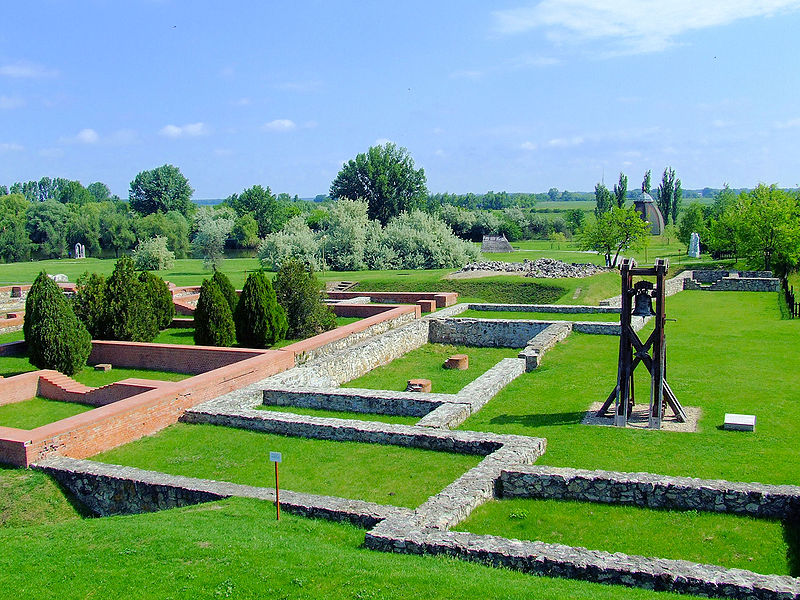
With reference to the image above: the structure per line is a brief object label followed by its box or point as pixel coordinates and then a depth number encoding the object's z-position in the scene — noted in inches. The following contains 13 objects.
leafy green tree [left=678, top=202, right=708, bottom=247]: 2020.2
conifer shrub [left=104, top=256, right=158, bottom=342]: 709.9
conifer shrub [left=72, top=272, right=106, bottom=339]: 710.5
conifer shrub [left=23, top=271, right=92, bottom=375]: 589.9
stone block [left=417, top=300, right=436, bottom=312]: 968.3
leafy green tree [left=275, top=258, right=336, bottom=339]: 754.2
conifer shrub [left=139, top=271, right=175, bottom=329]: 802.2
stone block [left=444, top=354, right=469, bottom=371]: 644.1
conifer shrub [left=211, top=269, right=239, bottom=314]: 743.7
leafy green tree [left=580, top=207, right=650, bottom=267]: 1642.5
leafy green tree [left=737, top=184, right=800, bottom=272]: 1285.7
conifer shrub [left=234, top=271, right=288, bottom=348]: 690.8
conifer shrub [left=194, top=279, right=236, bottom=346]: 683.4
